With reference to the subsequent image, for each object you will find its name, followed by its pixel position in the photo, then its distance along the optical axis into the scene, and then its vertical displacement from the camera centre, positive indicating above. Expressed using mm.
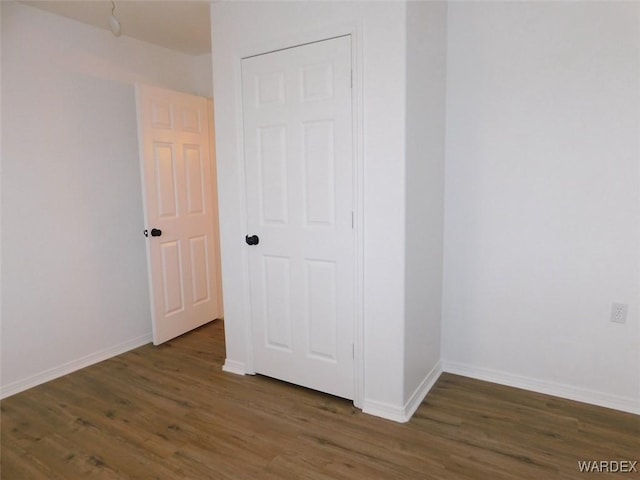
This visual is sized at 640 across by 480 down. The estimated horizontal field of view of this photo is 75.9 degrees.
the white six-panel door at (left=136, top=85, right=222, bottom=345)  3076 -183
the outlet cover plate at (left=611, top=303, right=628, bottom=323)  2223 -722
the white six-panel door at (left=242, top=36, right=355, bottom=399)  2234 -150
